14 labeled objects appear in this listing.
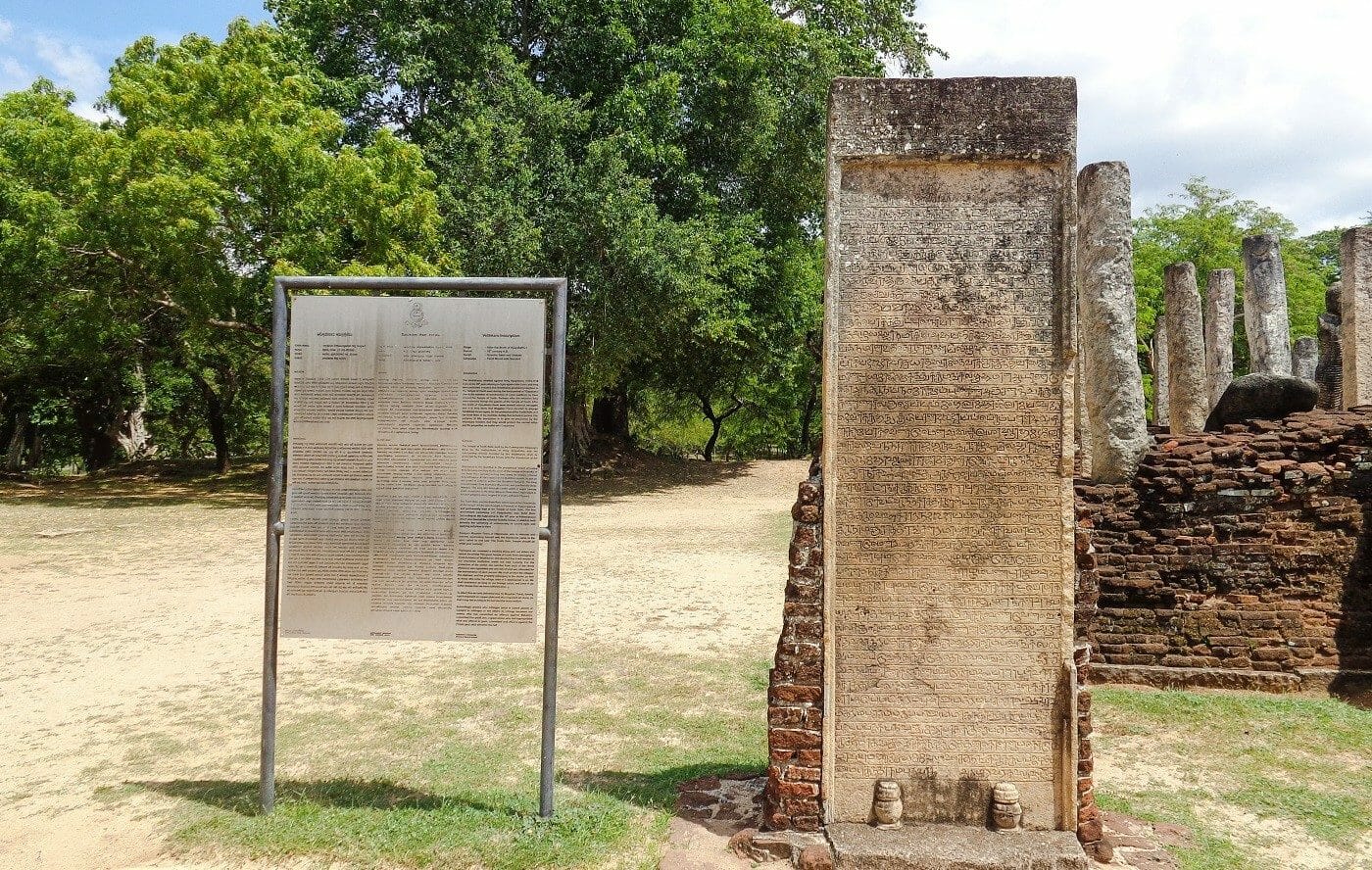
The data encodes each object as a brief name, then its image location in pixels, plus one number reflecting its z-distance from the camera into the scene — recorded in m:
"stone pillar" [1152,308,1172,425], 15.76
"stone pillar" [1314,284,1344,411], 12.48
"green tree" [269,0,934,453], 16.48
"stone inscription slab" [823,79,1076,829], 3.73
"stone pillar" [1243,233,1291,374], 11.05
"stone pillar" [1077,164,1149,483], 6.66
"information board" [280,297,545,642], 3.91
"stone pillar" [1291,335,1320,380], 14.29
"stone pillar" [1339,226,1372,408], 9.58
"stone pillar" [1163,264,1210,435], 10.75
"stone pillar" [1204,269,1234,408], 12.94
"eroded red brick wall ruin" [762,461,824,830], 3.74
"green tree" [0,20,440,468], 14.07
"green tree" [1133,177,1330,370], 25.89
